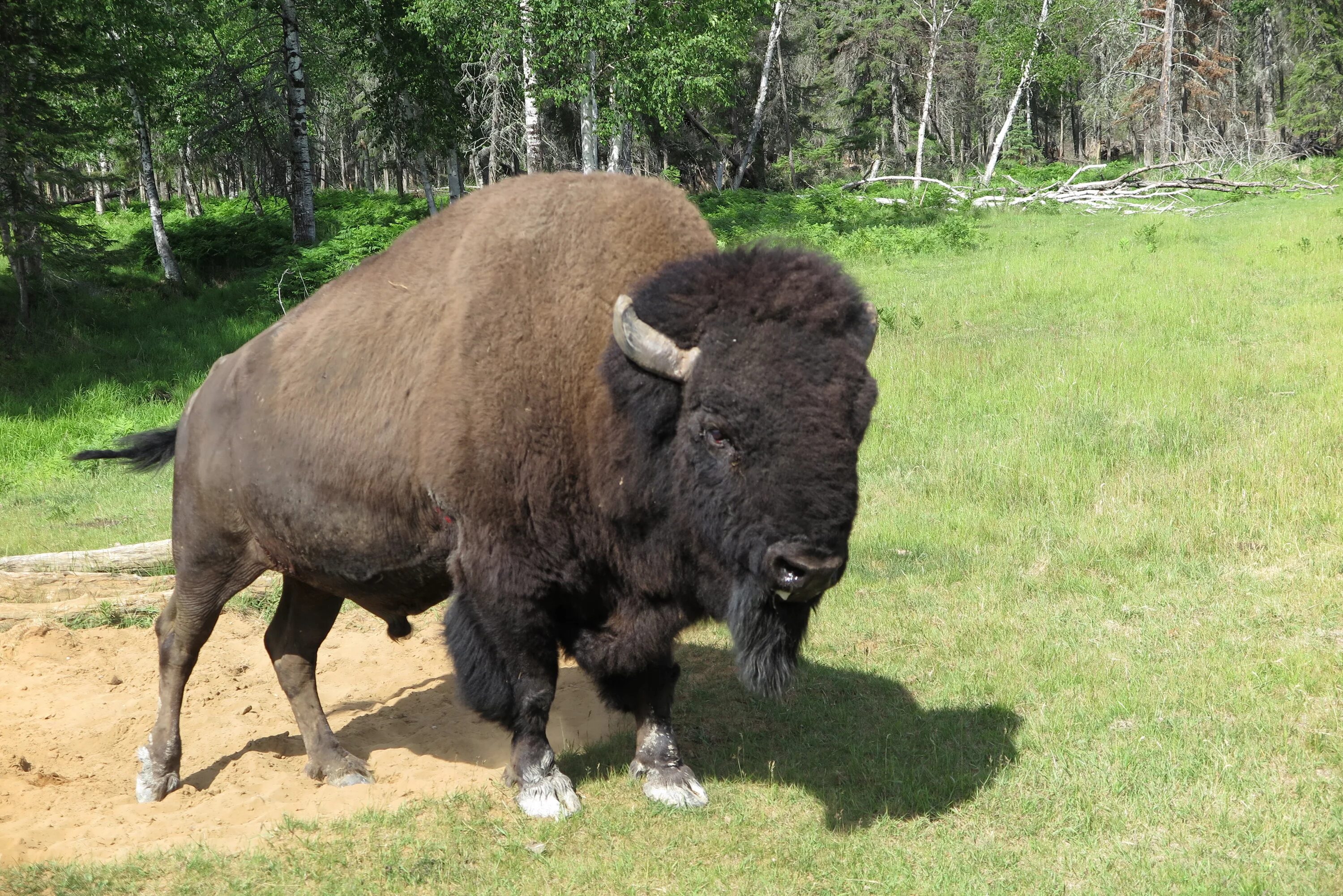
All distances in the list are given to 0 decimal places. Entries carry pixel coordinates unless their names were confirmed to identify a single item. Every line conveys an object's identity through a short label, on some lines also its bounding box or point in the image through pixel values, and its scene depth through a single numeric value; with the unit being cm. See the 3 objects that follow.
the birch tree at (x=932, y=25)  4122
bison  411
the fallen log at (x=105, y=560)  816
